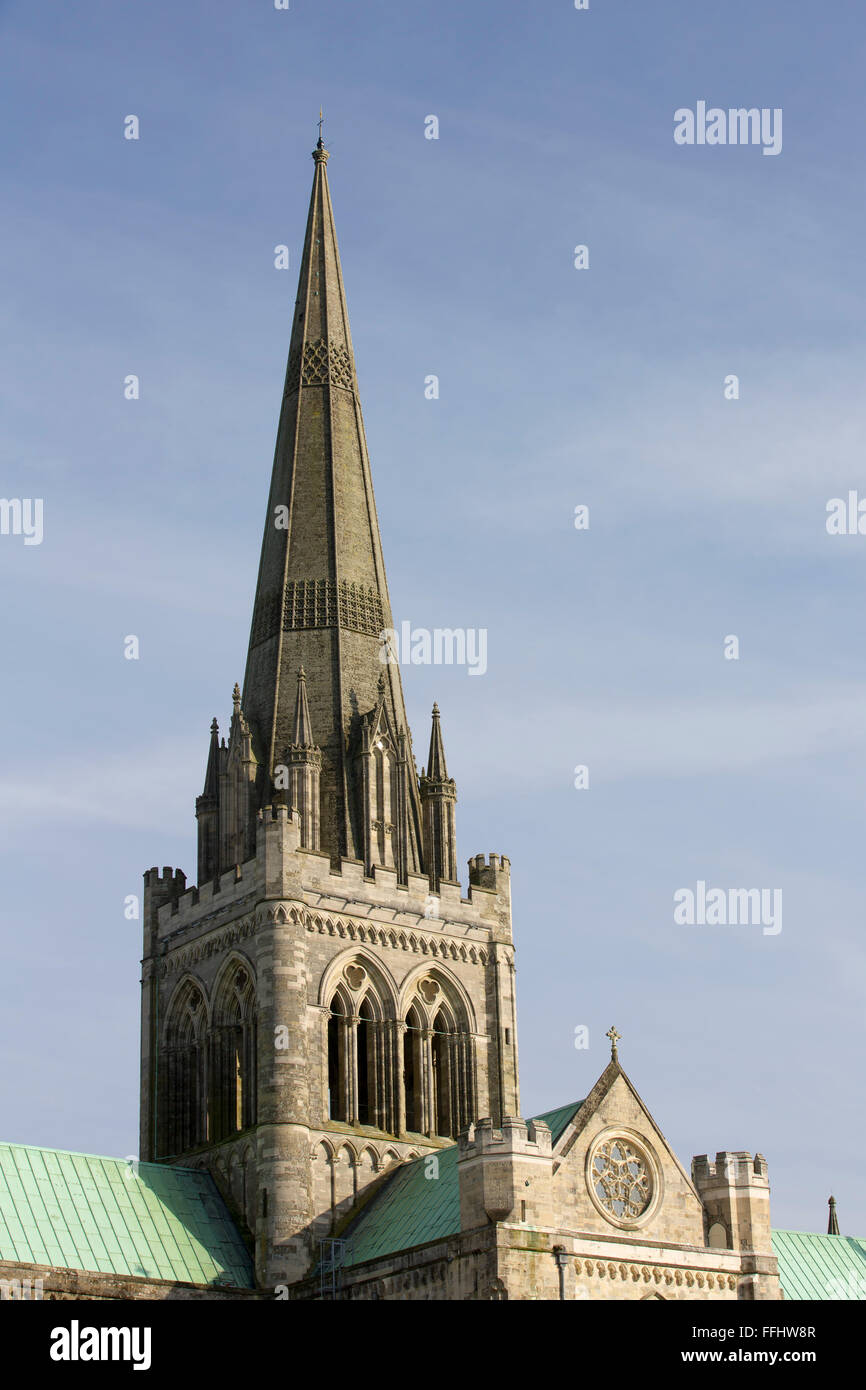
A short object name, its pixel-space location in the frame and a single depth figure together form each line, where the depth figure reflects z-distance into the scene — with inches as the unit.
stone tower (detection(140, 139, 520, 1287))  2497.5
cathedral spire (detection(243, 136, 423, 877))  2728.8
